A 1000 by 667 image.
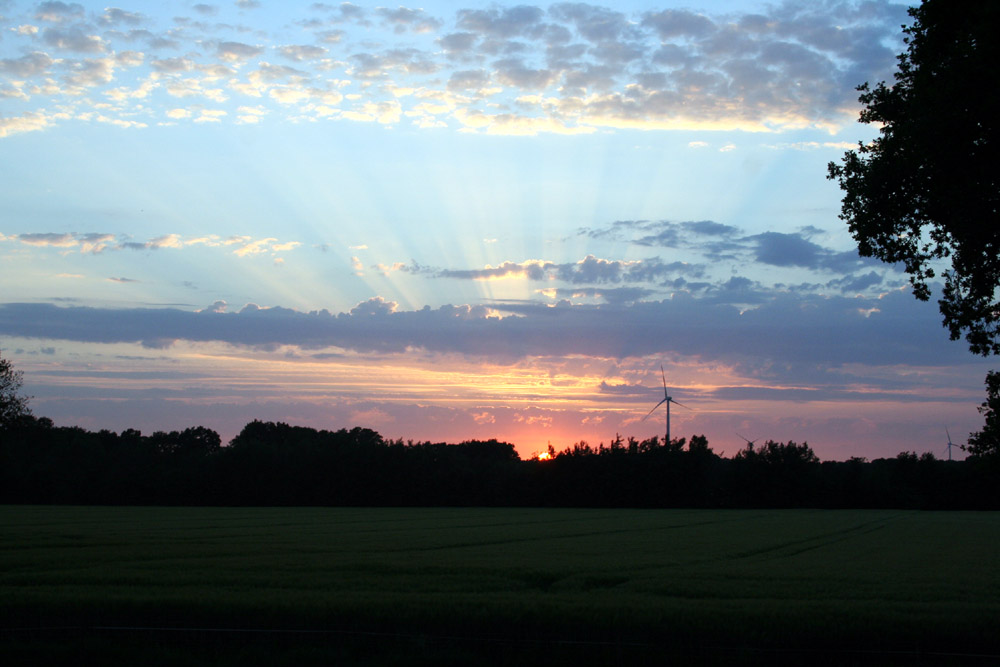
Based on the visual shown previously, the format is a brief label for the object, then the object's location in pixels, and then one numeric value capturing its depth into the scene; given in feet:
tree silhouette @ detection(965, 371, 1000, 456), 72.28
